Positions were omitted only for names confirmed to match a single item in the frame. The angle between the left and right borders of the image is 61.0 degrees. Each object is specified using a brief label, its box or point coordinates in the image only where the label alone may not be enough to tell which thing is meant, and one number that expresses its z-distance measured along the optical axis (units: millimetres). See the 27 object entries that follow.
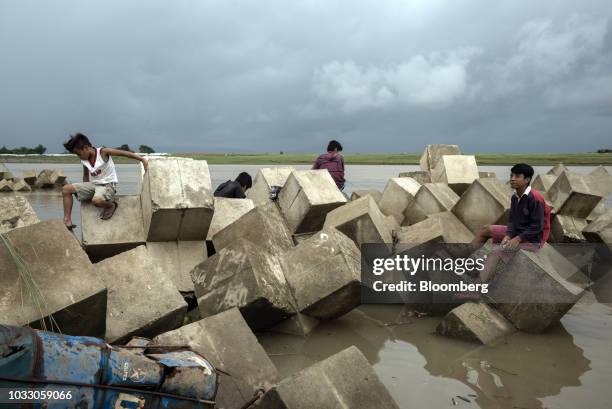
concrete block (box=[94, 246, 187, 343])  3896
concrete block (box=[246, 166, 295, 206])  8133
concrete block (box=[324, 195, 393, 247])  5945
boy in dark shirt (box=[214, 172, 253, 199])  7574
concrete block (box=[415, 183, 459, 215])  8133
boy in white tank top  5480
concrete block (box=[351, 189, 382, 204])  9616
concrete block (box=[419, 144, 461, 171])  13297
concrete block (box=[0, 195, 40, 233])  5195
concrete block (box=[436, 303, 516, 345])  4738
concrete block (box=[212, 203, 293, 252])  5148
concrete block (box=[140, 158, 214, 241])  5090
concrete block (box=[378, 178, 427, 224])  8911
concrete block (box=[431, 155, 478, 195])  10016
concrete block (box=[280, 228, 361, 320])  4574
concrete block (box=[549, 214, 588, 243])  8453
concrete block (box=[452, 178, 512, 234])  7211
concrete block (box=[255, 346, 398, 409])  2863
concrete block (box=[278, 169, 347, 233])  6684
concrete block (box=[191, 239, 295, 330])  4344
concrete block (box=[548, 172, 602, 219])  8922
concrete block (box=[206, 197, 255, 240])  6133
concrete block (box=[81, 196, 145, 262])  5305
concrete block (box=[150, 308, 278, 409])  3254
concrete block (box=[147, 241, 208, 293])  5340
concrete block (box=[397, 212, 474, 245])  6052
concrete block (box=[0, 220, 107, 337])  3176
